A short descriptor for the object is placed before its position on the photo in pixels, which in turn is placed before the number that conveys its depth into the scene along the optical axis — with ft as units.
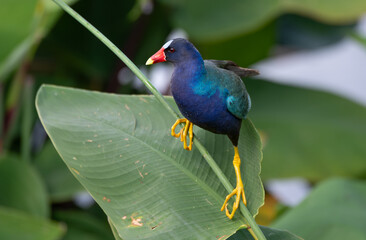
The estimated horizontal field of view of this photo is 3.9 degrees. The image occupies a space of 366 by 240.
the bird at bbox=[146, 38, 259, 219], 23.78
